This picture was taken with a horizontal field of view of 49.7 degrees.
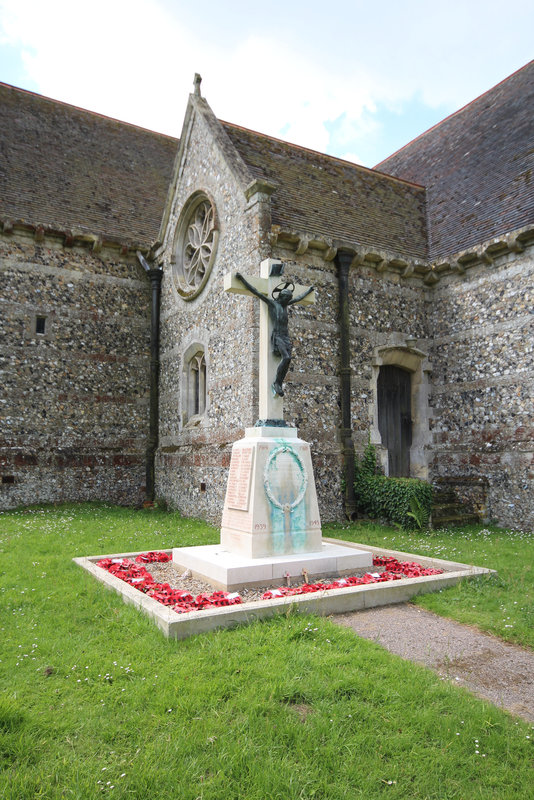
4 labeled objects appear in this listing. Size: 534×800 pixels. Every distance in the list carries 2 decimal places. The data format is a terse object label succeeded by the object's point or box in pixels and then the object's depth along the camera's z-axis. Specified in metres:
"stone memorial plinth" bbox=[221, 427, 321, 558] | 6.50
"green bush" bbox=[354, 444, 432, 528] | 10.20
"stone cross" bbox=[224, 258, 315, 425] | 7.14
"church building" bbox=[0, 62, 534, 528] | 10.94
